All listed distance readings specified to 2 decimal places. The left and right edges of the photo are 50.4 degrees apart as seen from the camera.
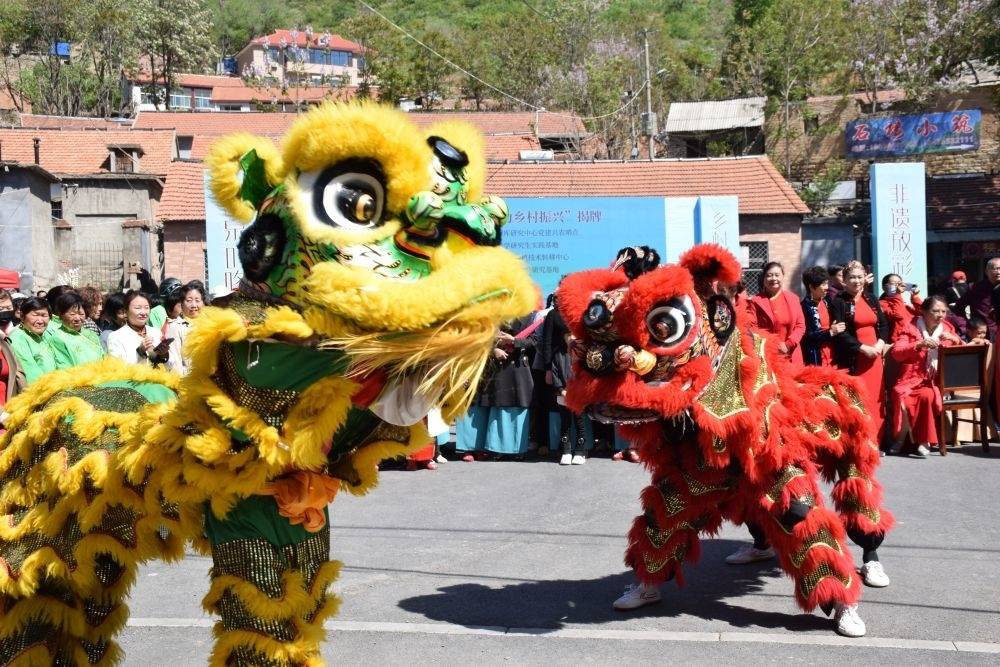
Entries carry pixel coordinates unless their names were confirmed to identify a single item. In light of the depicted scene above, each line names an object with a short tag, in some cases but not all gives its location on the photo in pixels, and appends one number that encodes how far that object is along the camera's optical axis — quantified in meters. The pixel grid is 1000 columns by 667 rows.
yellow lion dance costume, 2.93
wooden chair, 9.98
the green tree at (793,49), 38.34
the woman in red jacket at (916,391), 9.85
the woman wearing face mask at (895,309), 9.97
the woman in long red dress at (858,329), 9.35
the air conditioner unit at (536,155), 26.19
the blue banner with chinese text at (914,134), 33.81
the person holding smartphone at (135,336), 7.43
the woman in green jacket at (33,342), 7.04
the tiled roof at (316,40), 49.83
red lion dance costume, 4.58
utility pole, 30.12
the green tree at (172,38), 53.62
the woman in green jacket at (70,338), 7.04
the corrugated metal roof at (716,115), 38.53
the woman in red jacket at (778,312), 9.12
